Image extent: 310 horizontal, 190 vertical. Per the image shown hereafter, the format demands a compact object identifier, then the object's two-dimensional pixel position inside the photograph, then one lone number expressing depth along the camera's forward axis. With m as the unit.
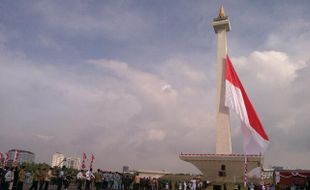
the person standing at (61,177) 14.91
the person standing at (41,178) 13.42
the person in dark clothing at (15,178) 12.84
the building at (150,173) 54.14
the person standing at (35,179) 13.10
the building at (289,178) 22.54
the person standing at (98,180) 16.82
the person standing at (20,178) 12.80
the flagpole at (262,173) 22.18
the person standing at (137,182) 17.94
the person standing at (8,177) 12.44
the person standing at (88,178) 15.90
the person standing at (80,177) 16.00
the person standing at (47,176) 13.50
